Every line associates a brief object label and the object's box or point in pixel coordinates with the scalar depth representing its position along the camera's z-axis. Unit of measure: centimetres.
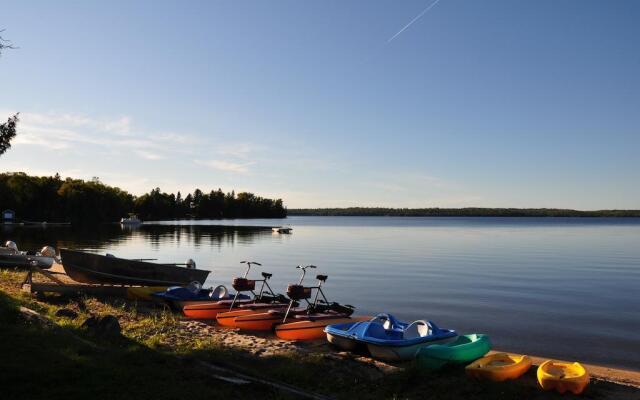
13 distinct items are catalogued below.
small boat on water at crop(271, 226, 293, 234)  10037
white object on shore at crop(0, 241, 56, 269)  2648
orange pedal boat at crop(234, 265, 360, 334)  1595
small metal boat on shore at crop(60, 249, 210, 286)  2483
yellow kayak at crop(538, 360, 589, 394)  1081
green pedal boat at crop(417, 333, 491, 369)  1211
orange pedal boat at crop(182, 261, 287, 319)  1834
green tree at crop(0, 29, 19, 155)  1725
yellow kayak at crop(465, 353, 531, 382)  1133
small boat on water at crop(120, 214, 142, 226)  14562
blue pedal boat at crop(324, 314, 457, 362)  1314
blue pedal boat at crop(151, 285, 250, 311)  2023
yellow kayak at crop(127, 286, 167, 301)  2153
